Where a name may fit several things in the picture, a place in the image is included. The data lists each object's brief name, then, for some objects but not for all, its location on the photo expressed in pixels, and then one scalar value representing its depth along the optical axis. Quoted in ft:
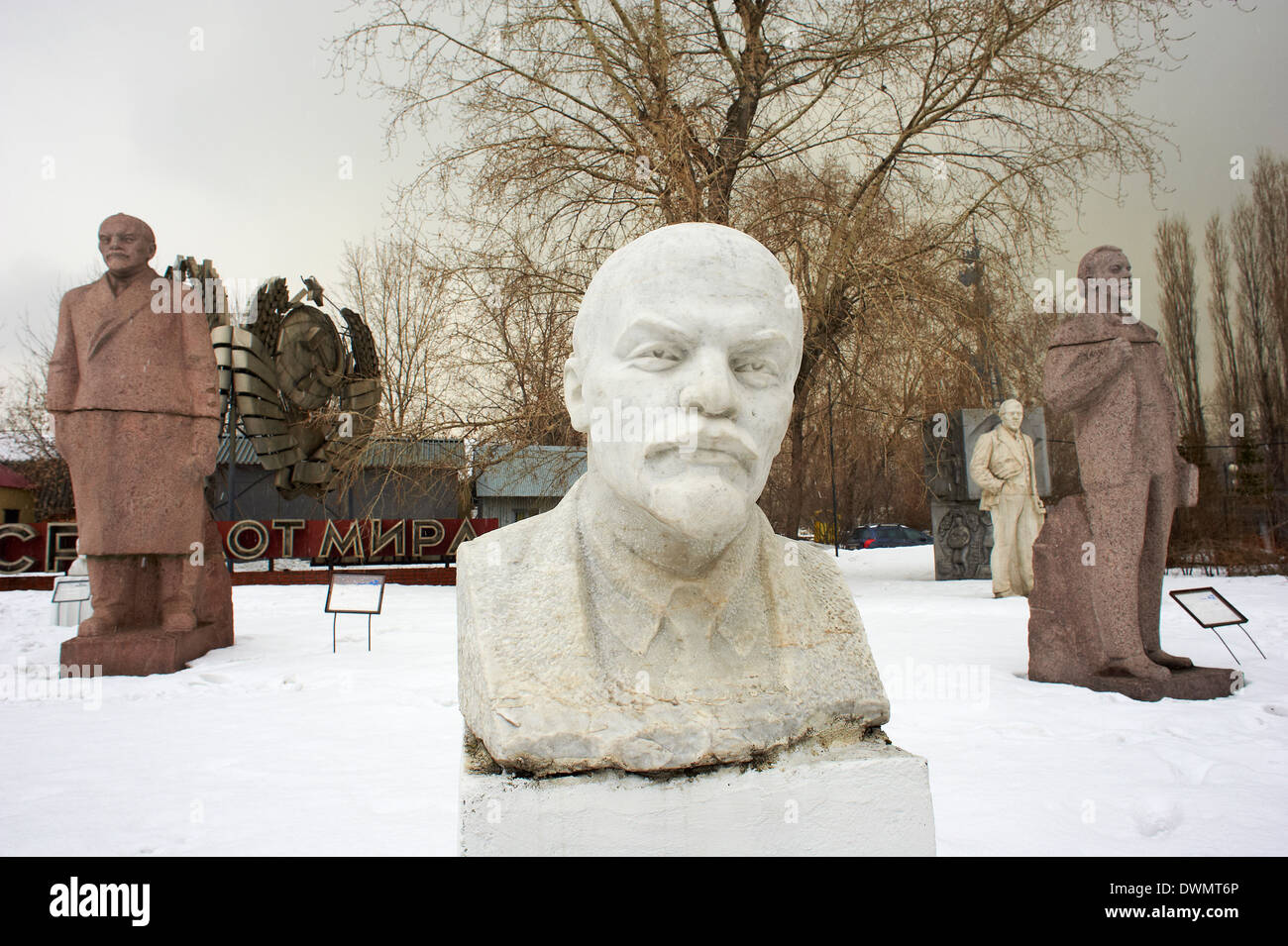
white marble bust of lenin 5.69
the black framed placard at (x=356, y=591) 19.01
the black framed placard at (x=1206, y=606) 16.10
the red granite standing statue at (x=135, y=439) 17.06
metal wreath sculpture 43.68
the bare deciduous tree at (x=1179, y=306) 55.42
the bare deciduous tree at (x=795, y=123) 28.32
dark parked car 71.15
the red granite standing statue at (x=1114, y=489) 15.25
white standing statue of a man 30.73
